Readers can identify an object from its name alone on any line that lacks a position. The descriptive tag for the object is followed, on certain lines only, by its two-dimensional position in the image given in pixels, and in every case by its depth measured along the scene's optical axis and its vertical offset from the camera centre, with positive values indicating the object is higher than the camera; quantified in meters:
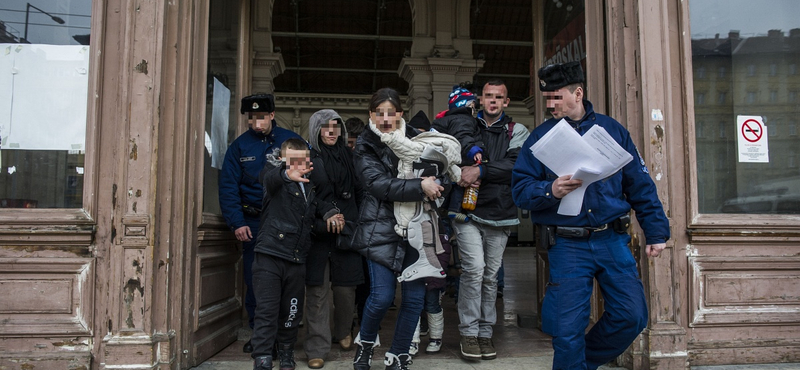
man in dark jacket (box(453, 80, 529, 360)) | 3.92 -0.11
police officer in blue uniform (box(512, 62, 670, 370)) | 2.80 -0.20
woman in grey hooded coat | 3.86 -0.33
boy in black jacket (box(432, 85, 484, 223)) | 3.98 +0.60
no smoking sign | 4.16 +0.53
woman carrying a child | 3.34 -0.18
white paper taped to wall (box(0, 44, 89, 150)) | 3.63 +0.75
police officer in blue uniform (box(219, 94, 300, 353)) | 4.23 +0.32
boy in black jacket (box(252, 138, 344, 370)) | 3.50 -0.24
